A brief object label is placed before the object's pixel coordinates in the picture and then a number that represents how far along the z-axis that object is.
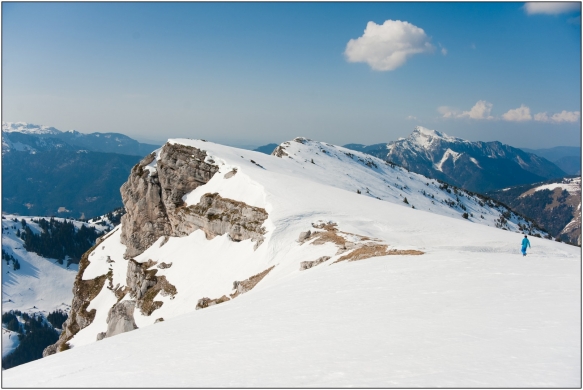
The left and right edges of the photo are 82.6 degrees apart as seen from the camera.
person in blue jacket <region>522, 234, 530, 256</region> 24.26
